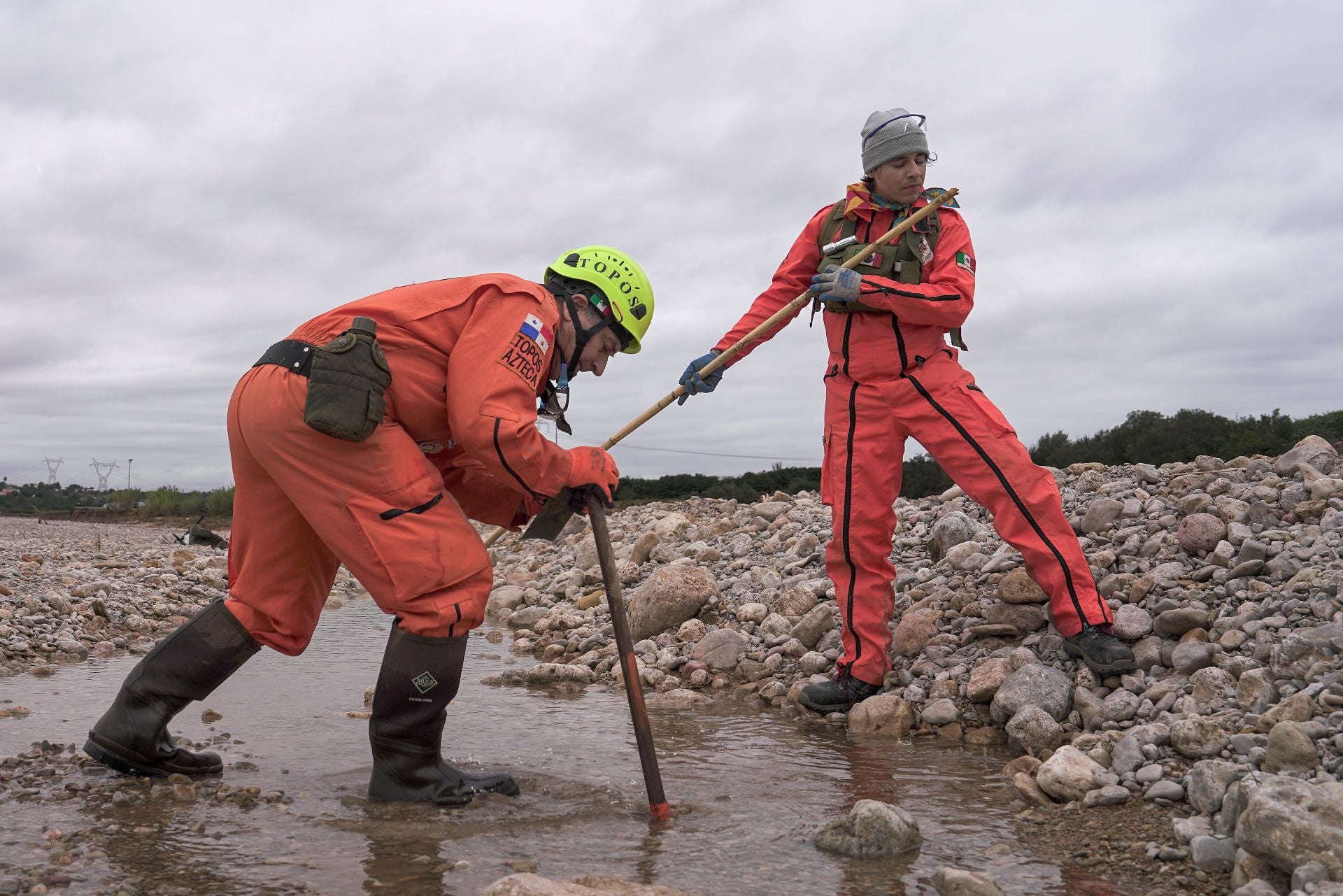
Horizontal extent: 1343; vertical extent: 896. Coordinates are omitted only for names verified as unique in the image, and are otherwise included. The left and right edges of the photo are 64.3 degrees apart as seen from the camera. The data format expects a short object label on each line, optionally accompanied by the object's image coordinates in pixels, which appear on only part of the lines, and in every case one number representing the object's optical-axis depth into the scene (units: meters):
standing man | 4.44
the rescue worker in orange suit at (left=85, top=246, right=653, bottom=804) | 3.23
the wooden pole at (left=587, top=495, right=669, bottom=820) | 3.37
